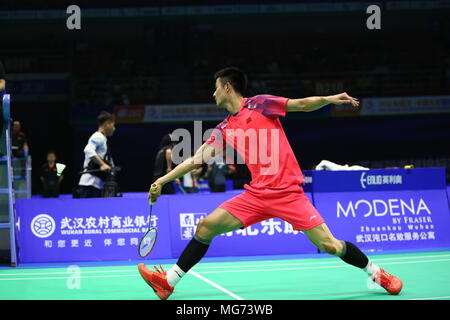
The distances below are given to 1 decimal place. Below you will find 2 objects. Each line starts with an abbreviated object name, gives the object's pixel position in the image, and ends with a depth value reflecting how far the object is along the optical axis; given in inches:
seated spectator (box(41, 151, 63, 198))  611.8
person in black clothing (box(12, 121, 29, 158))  526.0
